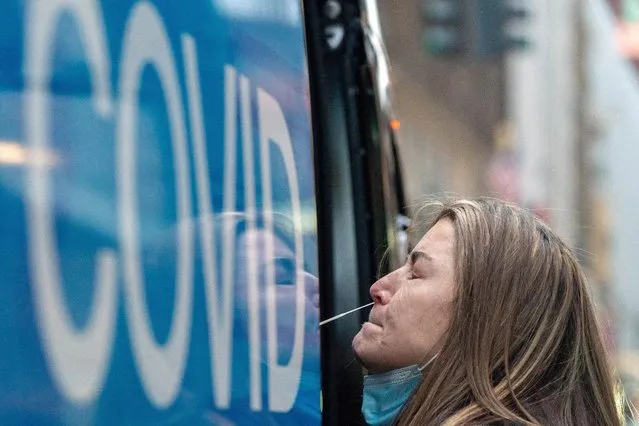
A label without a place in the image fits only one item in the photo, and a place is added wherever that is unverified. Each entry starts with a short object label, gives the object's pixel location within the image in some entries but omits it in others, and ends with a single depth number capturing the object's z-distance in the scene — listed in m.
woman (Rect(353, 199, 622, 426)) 3.07
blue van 2.63
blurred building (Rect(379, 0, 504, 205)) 23.56
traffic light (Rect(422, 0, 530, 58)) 12.86
